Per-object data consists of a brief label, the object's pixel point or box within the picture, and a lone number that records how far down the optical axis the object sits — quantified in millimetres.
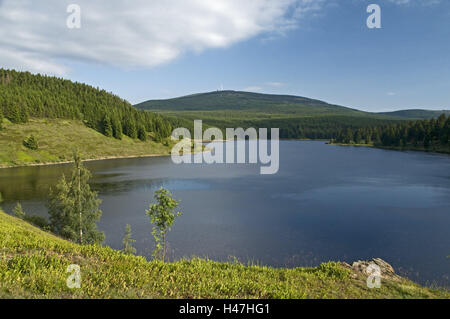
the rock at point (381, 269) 17909
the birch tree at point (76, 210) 30672
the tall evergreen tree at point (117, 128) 142125
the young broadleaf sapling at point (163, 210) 25156
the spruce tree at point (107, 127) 139838
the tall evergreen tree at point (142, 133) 152500
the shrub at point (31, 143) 100438
